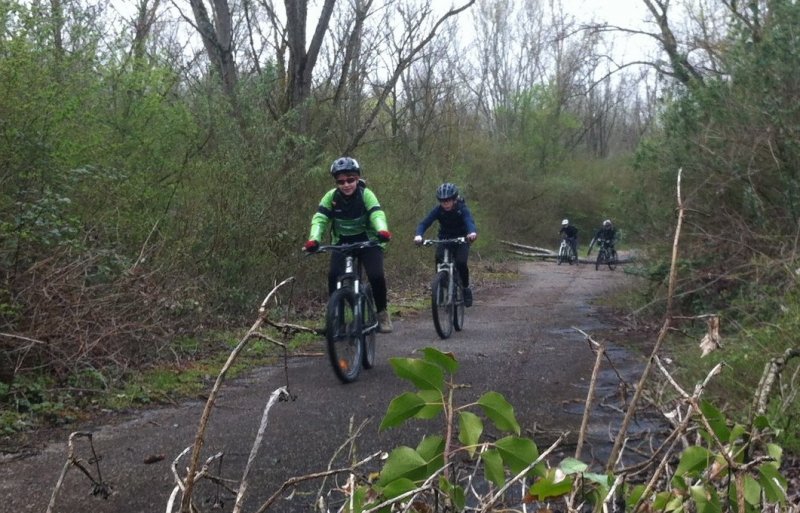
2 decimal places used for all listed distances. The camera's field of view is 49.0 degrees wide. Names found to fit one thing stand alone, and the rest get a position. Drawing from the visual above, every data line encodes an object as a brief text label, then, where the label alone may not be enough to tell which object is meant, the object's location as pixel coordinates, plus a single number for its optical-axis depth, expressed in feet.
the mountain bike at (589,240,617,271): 105.60
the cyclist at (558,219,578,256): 118.21
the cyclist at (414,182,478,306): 36.45
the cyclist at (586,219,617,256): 104.06
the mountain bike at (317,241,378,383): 24.56
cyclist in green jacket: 26.96
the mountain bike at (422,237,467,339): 34.99
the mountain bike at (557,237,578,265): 119.75
